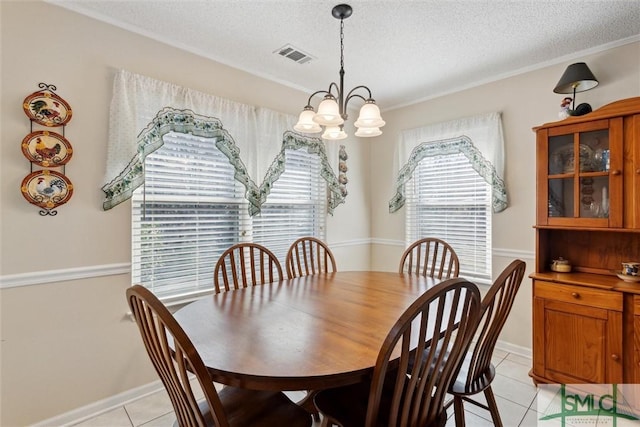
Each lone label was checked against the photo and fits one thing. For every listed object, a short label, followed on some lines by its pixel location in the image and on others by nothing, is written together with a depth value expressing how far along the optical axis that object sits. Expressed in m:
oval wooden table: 1.04
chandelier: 1.75
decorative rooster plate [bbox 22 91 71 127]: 1.82
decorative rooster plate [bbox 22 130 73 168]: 1.81
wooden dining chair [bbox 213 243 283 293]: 2.12
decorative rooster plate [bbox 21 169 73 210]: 1.81
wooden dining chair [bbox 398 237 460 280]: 2.41
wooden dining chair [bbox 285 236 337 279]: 2.52
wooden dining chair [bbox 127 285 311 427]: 0.93
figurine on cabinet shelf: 2.40
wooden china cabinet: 2.03
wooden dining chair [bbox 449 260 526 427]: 1.44
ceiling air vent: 2.47
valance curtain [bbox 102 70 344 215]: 2.10
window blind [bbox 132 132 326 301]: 2.29
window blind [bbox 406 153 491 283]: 3.10
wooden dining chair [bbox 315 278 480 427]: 1.00
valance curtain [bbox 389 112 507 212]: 2.92
